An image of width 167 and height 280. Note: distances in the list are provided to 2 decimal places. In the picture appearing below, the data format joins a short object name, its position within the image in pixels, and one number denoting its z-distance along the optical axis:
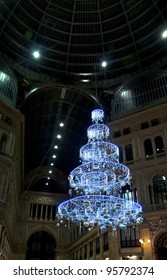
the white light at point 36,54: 26.47
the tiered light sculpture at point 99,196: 12.55
